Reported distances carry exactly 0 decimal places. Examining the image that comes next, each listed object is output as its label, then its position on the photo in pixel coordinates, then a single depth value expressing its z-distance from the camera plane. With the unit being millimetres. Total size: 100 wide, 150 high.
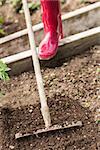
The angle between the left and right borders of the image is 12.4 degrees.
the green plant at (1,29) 4203
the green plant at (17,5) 4562
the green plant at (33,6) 4430
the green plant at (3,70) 3000
